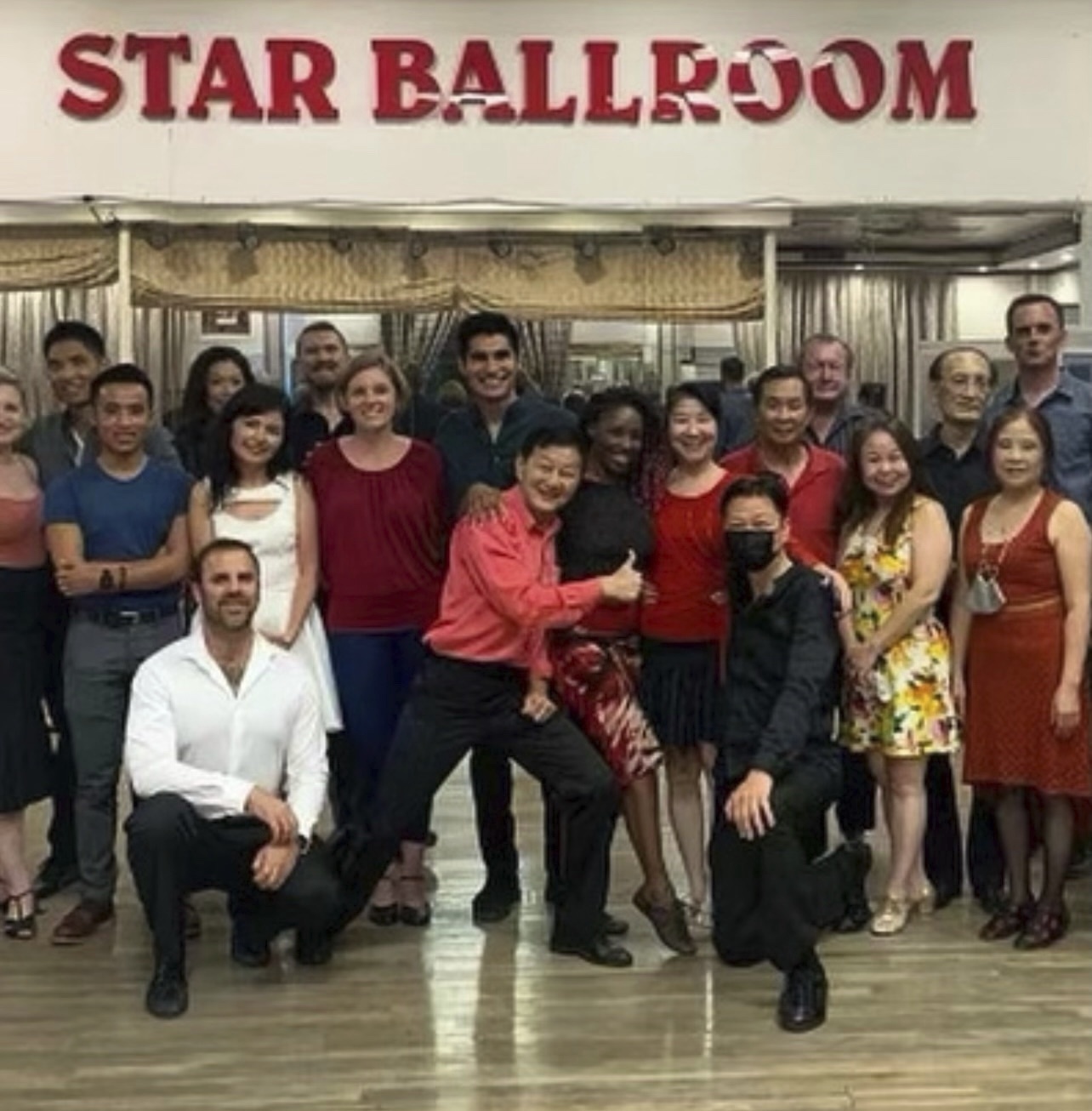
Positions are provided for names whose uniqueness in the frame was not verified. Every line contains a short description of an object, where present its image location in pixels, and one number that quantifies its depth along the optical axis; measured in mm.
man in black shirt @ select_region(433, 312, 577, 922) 4246
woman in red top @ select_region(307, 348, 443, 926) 4184
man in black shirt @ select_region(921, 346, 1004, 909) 4418
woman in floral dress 4125
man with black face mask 3674
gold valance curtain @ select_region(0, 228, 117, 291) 6293
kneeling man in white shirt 3756
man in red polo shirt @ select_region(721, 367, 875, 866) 4113
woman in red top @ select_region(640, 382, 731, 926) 4000
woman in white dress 4105
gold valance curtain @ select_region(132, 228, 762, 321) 6387
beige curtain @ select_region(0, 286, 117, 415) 8812
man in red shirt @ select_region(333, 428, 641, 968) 3902
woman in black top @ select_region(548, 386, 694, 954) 4008
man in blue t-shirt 4094
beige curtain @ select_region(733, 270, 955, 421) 11359
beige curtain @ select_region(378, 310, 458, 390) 8141
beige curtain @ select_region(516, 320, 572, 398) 8469
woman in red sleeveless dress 4027
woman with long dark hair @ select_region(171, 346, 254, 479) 4762
